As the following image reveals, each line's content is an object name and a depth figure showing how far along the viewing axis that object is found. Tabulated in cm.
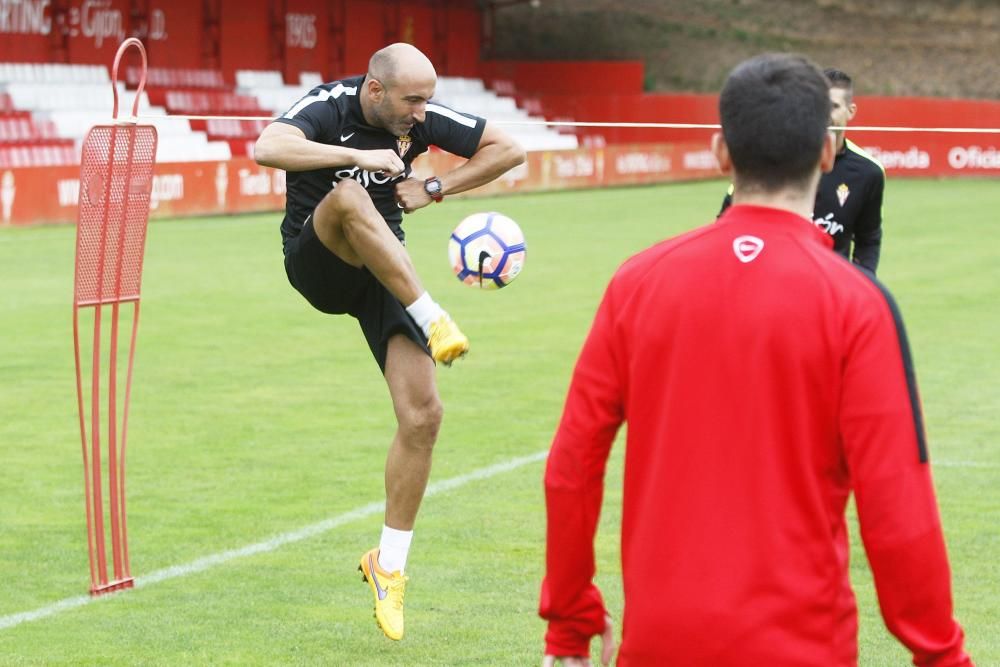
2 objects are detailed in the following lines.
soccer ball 1183
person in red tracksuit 447
